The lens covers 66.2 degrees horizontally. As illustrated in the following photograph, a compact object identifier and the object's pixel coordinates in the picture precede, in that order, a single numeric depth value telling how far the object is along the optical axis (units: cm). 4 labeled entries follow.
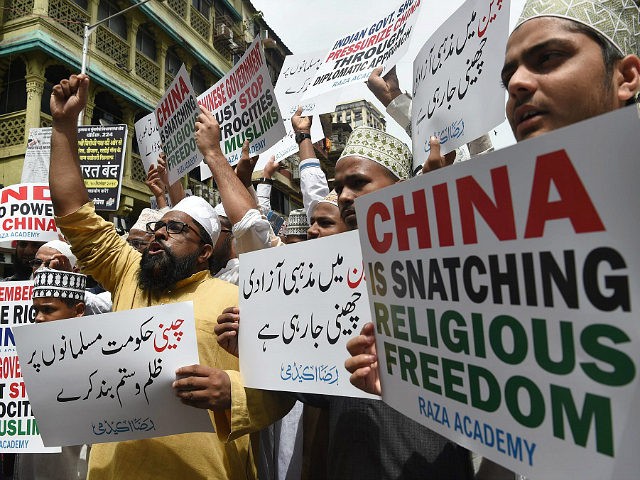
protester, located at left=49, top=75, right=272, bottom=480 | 194
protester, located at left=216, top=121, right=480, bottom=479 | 149
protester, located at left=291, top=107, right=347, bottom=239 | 275
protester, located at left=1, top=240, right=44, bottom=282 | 447
